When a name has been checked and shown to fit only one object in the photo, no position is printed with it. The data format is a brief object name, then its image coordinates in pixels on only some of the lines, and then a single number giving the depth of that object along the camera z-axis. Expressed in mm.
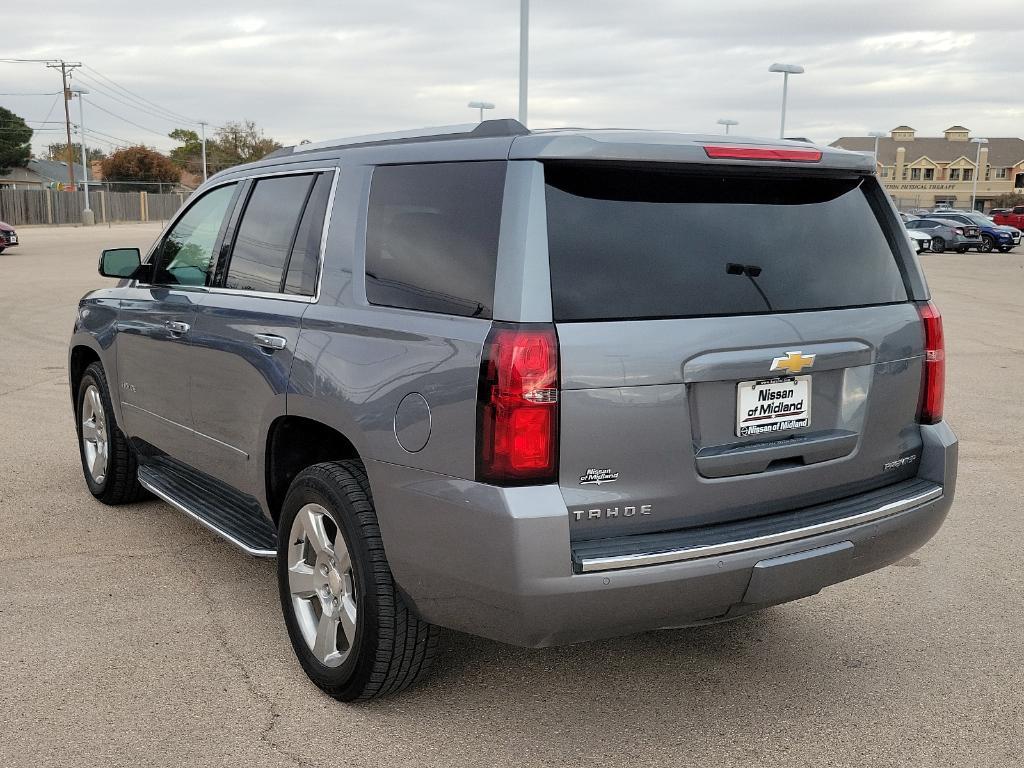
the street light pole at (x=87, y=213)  62075
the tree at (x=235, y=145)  104688
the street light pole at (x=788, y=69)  40562
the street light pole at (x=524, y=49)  19477
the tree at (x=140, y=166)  92688
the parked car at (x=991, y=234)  41531
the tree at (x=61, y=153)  138838
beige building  114438
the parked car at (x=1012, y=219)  54031
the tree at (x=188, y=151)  111625
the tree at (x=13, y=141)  86812
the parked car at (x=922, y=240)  40788
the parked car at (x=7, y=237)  28436
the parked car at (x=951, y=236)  41656
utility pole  74181
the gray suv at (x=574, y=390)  2900
